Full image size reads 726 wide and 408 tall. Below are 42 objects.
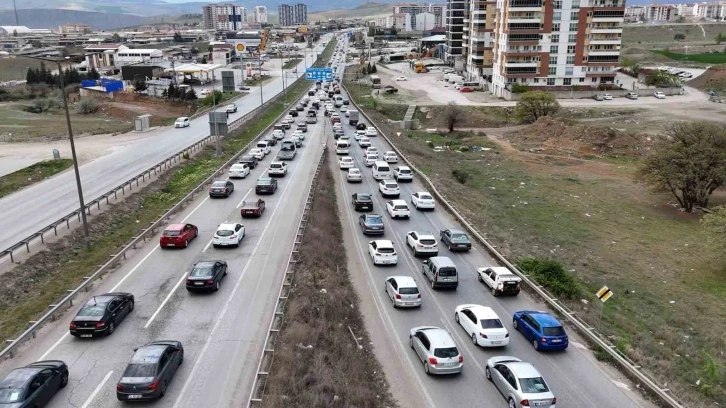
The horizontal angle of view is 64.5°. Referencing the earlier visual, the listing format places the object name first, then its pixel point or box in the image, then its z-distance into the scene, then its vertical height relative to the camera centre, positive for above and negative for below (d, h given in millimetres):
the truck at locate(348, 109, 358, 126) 79312 -11057
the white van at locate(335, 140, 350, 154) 58312 -11071
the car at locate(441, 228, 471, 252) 31203 -10821
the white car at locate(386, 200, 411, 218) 37219 -10941
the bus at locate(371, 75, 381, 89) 134125 -11005
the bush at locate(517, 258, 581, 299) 26764 -11268
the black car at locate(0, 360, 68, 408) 14617 -8838
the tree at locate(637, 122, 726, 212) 45156 -10194
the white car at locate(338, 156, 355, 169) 51250 -11043
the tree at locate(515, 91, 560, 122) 87125 -10663
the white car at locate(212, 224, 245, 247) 29359 -9855
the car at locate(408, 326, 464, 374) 18812 -10137
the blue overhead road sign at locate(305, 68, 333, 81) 96188 -6261
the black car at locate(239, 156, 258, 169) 49803 -10490
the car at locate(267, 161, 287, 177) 47031 -10573
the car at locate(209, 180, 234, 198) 39438 -10158
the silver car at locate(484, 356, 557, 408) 16547 -10019
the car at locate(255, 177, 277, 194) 40812 -10308
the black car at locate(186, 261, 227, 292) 23516 -9525
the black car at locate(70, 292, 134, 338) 19344 -9207
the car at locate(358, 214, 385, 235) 33750 -10768
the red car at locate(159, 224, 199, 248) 28984 -9725
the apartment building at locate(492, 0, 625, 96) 107000 -1531
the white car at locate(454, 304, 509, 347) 20828 -10385
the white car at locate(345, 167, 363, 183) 46781 -11059
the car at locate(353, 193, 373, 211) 38562 -10818
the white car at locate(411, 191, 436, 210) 39438 -11048
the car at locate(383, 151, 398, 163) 53944 -11085
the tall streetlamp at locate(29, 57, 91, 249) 28109 -8603
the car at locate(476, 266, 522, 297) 25516 -10646
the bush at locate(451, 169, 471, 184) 53481 -12866
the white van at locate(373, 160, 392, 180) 47312 -10872
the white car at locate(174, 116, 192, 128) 72062 -10448
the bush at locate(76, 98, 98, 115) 91750 -10780
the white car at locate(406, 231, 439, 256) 30500 -10768
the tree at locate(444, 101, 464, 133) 83688 -11804
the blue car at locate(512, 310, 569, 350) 20688 -10456
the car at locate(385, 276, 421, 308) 24109 -10449
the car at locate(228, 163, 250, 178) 45462 -10320
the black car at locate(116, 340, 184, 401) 15625 -9035
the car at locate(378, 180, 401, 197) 42500 -11022
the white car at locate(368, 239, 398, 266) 29016 -10674
